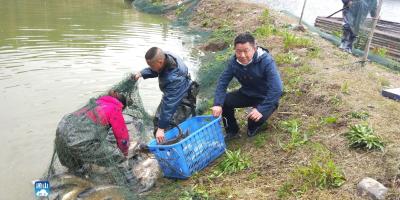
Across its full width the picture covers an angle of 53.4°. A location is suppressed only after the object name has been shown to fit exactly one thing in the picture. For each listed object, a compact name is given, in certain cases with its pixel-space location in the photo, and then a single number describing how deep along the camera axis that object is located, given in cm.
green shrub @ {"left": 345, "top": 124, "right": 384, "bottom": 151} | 401
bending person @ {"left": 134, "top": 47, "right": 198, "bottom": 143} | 459
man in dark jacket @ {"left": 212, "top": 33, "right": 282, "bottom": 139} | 441
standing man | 846
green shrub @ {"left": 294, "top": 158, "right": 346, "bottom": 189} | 366
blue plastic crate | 404
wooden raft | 973
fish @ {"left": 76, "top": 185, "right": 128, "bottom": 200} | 418
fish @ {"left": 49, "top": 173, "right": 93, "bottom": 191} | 441
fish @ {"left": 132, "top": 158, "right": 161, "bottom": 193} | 450
